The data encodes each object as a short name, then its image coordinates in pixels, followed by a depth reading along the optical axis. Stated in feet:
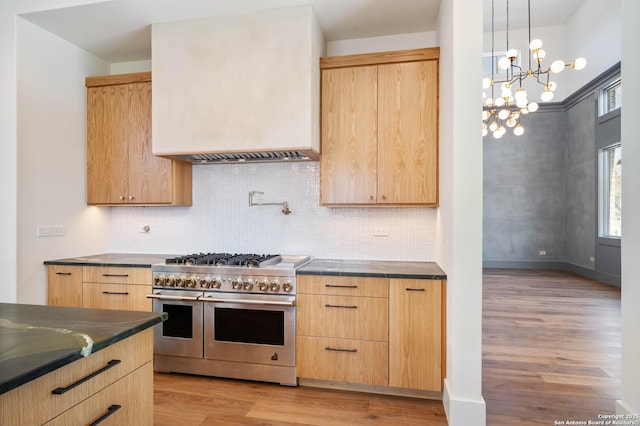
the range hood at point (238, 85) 8.95
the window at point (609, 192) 20.72
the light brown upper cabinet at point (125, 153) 10.69
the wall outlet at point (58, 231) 10.27
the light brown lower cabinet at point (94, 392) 2.95
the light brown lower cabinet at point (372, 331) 7.97
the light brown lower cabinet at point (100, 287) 9.55
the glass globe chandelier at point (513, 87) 15.62
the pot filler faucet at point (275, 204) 10.70
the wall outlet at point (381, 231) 10.27
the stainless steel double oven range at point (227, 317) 8.63
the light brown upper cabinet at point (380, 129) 9.09
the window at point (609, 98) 20.31
